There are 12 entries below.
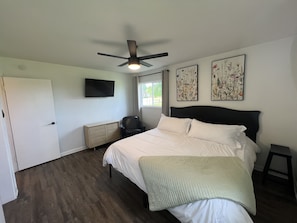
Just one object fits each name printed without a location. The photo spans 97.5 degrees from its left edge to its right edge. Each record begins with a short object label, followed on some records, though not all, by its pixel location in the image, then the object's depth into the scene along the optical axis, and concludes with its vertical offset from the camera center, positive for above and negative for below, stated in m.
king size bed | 1.12 -0.81
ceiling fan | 1.95 +0.62
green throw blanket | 1.15 -0.83
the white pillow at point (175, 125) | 2.80 -0.63
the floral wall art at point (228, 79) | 2.48 +0.32
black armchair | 3.88 -0.92
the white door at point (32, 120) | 2.58 -0.39
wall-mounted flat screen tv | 3.61 +0.32
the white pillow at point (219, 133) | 2.09 -0.66
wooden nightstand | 1.85 -0.92
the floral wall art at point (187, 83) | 3.13 +0.31
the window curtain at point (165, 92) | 3.63 +0.13
